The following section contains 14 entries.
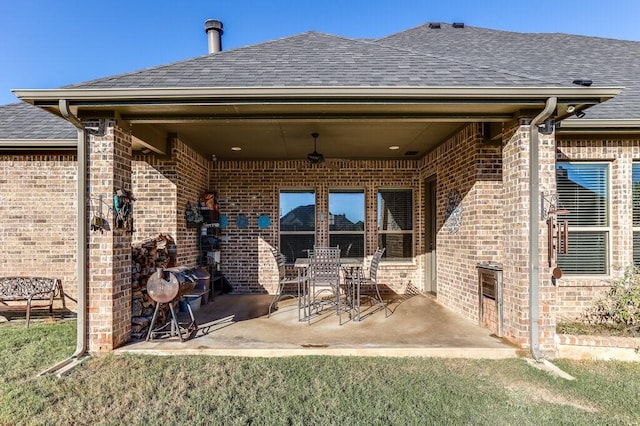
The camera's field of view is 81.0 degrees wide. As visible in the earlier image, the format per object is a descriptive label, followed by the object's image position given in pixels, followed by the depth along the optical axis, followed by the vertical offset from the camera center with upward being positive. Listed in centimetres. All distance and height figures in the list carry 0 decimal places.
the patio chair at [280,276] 591 -103
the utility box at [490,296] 444 -104
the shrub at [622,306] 440 -115
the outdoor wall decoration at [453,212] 574 +1
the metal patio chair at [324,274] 526 -86
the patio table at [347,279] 541 -99
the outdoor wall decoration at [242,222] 773 -17
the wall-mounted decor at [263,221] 774 -15
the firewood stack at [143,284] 448 -85
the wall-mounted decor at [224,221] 769 -15
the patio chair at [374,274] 567 -95
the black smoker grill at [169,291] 420 -87
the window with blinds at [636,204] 521 +10
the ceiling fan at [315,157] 577 +87
